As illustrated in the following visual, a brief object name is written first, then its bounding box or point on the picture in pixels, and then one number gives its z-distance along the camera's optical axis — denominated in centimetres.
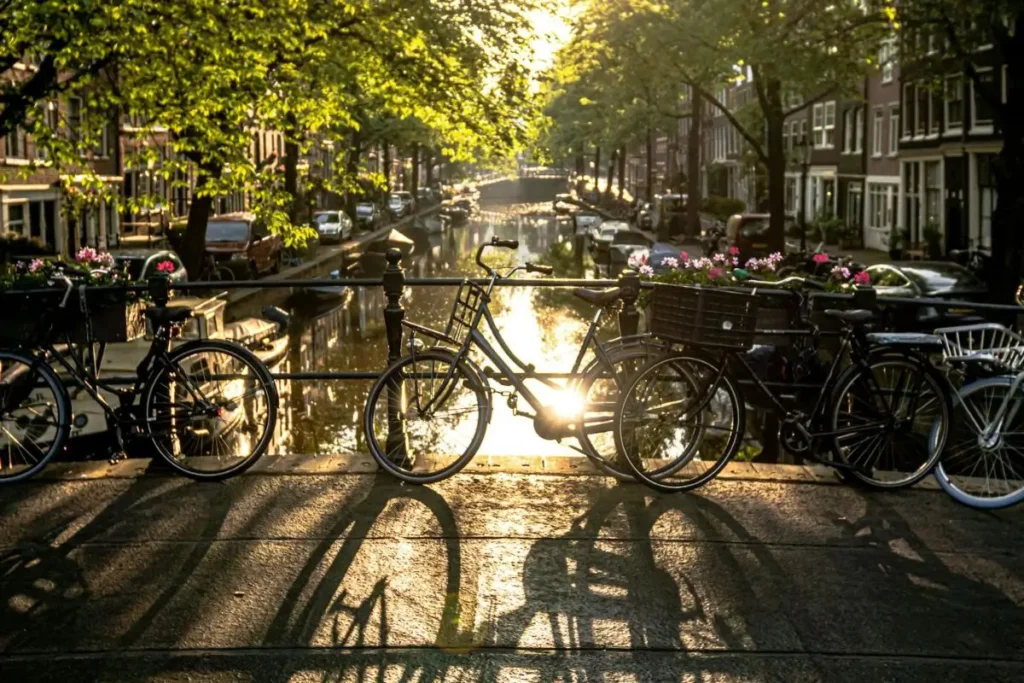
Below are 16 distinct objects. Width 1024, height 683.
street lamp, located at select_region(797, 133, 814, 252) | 4263
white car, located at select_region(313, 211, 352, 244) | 5284
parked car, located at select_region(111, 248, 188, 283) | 2343
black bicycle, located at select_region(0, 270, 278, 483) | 662
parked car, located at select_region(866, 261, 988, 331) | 1975
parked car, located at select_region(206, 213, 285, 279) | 3572
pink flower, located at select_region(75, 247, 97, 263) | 1070
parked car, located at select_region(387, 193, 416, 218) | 8031
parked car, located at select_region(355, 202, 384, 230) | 6568
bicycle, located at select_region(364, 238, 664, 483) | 646
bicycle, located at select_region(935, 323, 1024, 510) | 629
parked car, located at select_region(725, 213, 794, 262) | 3756
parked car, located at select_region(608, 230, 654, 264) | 4247
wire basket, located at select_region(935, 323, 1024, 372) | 642
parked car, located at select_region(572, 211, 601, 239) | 6727
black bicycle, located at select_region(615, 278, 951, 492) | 633
